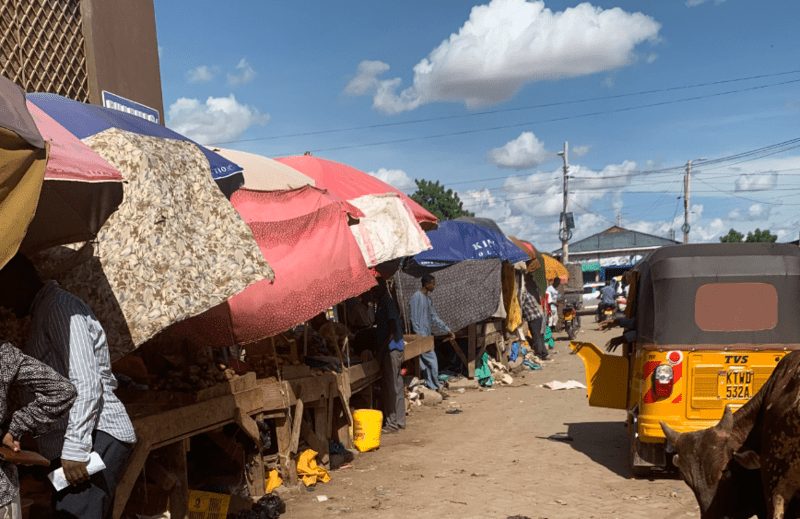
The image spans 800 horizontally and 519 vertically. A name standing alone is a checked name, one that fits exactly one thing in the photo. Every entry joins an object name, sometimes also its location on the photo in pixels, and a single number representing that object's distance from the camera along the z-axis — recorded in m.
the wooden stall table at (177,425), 5.14
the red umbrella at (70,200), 4.00
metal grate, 7.00
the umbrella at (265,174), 7.64
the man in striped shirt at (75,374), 3.75
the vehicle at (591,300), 36.59
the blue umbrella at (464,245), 16.14
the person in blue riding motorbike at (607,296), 27.89
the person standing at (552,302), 26.35
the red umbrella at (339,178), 9.91
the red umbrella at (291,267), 6.25
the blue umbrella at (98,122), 4.95
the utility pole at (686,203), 46.38
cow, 4.48
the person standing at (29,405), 3.18
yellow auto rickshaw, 7.29
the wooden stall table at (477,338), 15.88
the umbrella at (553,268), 29.89
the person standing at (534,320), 20.23
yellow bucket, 9.63
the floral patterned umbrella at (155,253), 4.58
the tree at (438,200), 56.94
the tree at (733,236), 76.62
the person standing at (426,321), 13.52
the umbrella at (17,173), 3.00
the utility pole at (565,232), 44.28
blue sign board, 8.15
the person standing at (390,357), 10.88
